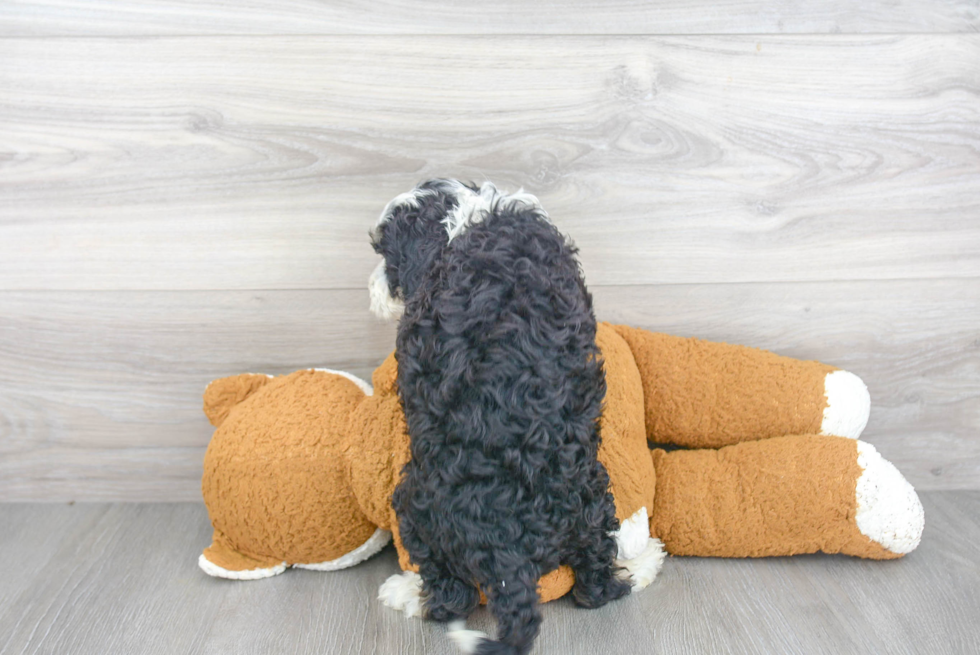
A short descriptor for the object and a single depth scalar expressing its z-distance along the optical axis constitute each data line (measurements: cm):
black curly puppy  73
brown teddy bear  92
